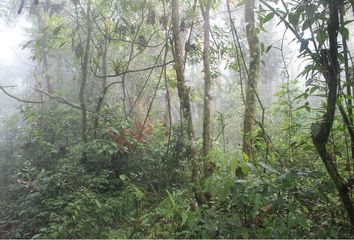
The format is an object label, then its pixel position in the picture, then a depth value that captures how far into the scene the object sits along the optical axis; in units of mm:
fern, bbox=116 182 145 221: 4866
